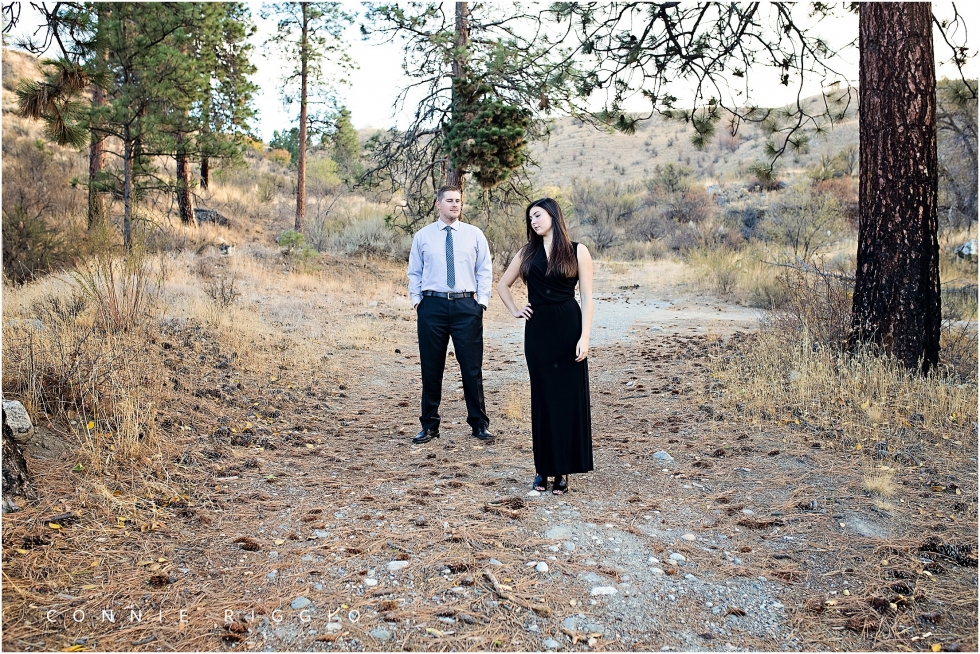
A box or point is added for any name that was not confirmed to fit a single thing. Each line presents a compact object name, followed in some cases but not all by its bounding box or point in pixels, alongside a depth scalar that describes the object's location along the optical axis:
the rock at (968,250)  15.87
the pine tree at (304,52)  19.81
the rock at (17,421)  3.95
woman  4.36
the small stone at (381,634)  2.72
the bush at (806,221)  18.34
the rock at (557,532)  3.72
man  5.64
